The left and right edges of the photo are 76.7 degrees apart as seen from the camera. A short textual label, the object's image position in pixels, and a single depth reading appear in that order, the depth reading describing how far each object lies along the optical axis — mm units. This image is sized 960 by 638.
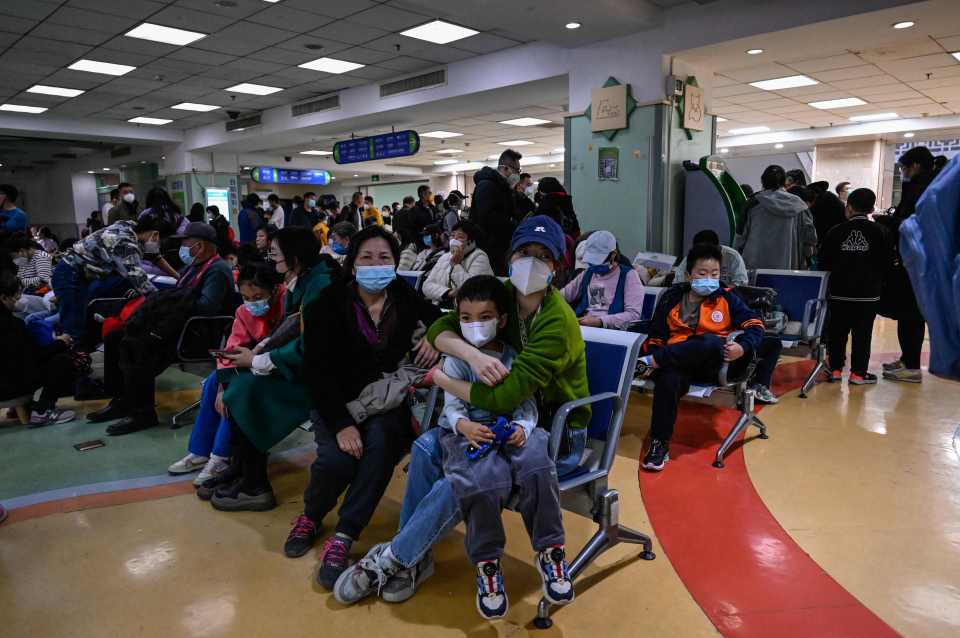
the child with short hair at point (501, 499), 1796
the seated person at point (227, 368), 2826
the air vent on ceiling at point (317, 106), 9867
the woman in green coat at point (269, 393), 2535
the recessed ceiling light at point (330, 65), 7879
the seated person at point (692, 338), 2969
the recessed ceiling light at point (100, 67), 7742
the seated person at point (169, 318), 3502
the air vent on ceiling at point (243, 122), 11304
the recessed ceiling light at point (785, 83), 8398
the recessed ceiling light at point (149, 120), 11664
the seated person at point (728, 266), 3908
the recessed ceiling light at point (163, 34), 6445
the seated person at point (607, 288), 3428
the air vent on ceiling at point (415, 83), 8328
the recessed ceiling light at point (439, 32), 6543
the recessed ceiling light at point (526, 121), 11553
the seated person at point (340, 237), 5363
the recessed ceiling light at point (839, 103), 10000
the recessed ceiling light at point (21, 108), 10227
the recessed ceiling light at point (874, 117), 11655
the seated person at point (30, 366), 3311
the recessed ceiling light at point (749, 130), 13068
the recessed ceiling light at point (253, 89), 9153
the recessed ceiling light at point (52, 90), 8953
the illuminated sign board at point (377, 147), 10166
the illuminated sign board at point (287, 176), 16156
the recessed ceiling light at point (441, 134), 12973
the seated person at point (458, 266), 4043
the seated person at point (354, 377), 2197
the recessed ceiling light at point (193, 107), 10461
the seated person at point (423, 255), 4809
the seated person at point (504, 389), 1854
